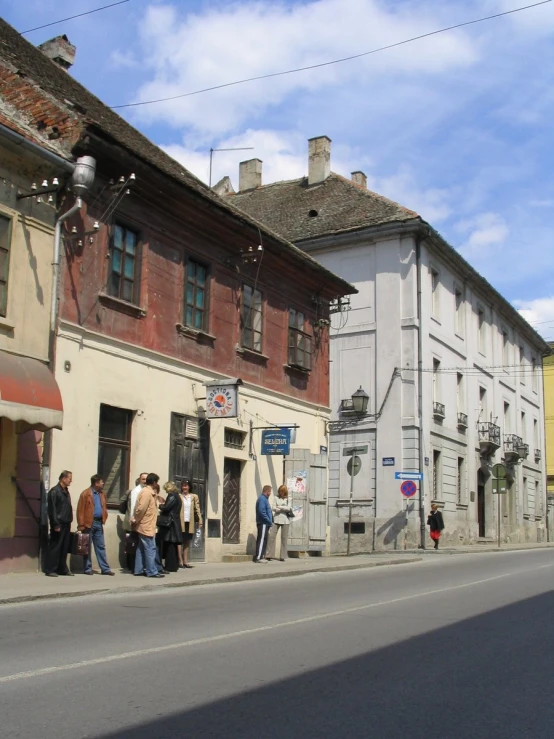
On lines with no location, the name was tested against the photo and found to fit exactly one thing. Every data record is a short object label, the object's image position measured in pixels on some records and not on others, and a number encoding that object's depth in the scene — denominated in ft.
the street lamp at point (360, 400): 101.96
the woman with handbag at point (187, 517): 55.31
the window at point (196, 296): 61.98
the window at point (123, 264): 55.01
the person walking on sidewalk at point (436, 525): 91.66
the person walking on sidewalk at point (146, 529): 48.03
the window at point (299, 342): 74.79
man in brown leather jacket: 47.57
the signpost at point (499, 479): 102.42
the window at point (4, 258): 47.44
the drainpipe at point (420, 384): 99.55
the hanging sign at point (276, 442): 65.51
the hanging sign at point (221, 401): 59.41
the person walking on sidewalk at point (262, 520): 62.28
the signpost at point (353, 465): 75.10
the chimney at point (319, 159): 122.52
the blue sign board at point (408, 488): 84.84
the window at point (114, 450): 53.31
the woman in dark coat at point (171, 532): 51.93
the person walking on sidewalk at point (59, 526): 45.80
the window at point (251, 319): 68.13
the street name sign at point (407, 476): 85.66
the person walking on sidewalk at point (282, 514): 65.72
